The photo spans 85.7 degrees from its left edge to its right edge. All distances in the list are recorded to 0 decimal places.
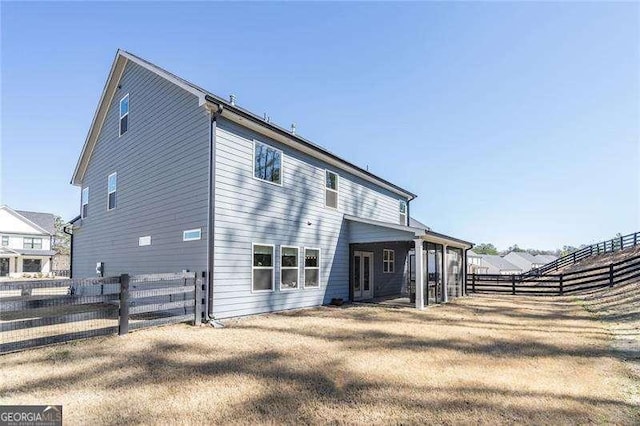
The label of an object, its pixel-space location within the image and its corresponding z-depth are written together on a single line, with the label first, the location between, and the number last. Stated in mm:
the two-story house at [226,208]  9648
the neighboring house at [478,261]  59366
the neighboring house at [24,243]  35719
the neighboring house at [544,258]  87925
